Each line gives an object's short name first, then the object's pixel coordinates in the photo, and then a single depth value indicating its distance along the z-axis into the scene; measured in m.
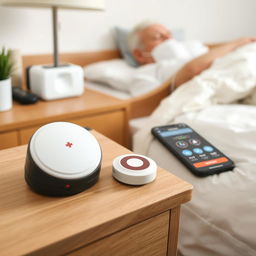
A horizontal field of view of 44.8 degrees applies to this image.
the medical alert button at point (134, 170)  0.48
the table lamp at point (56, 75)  1.04
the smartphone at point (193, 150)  0.67
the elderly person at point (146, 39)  1.52
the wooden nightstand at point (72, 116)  0.91
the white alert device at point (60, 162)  0.43
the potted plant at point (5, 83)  0.95
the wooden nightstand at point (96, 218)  0.37
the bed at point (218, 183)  0.62
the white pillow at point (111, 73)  1.40
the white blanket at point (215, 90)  0.93
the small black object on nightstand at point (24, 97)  1.06
